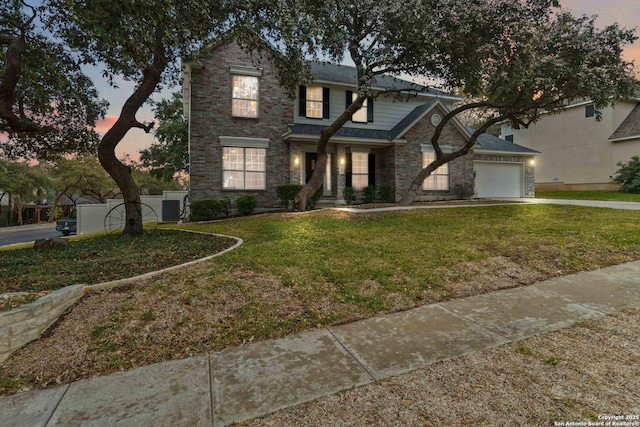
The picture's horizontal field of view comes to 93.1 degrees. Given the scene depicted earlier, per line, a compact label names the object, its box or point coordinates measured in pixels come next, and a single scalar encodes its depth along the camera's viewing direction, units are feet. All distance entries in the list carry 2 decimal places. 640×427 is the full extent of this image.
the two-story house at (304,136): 43.09
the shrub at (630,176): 61.16
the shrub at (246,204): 42.22
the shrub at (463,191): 53.72
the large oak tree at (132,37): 17.58
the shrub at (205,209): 40.19
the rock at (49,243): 24.10
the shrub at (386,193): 50.29
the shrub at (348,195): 48.24
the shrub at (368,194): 50.16
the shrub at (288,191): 43.06
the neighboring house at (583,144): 69.82
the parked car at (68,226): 53.36
